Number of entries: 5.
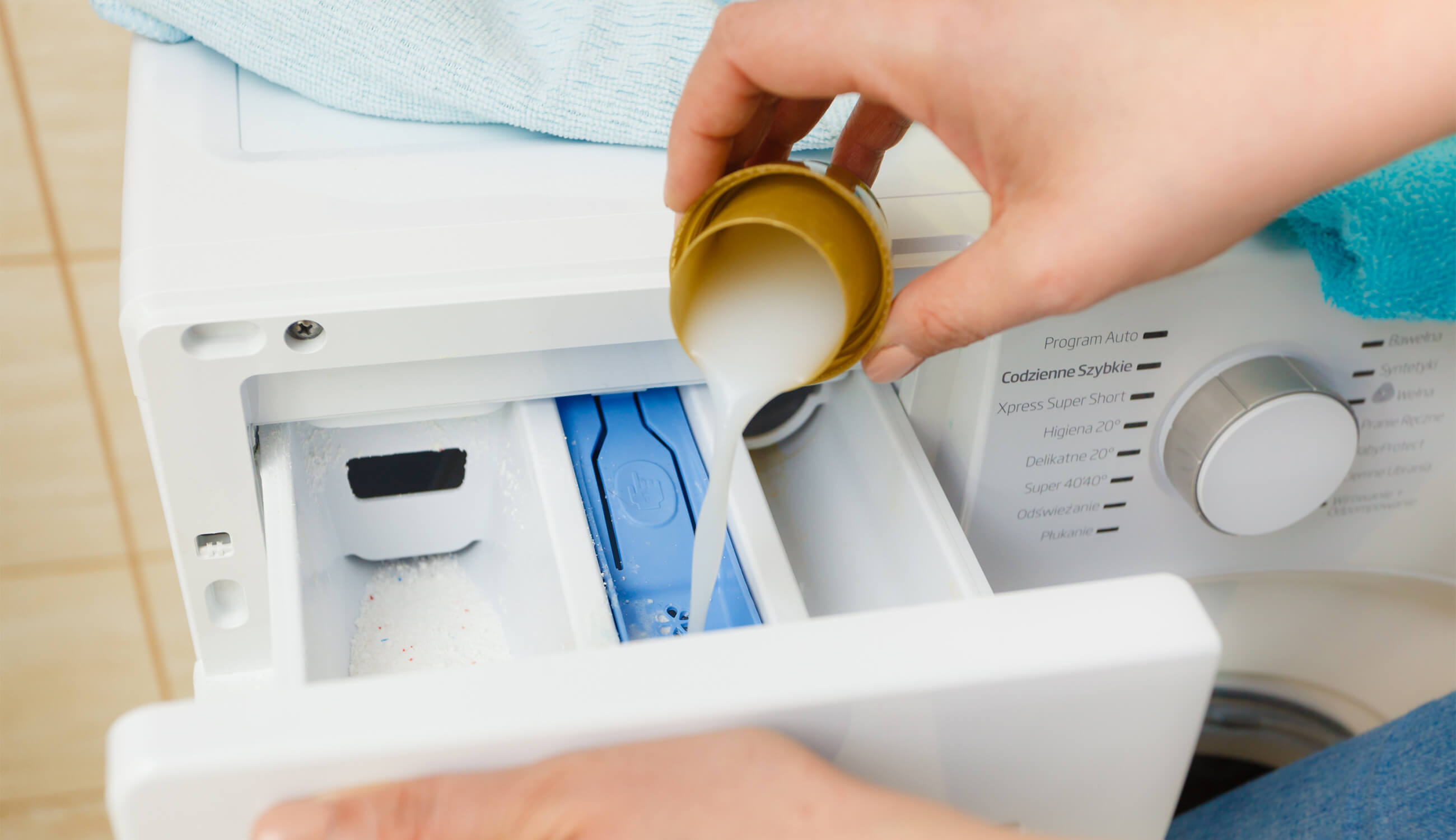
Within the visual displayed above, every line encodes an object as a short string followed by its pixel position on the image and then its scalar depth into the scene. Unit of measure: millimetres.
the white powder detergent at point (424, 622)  493
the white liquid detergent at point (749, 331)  431
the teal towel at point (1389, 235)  437
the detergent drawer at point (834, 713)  253
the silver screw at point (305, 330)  430
